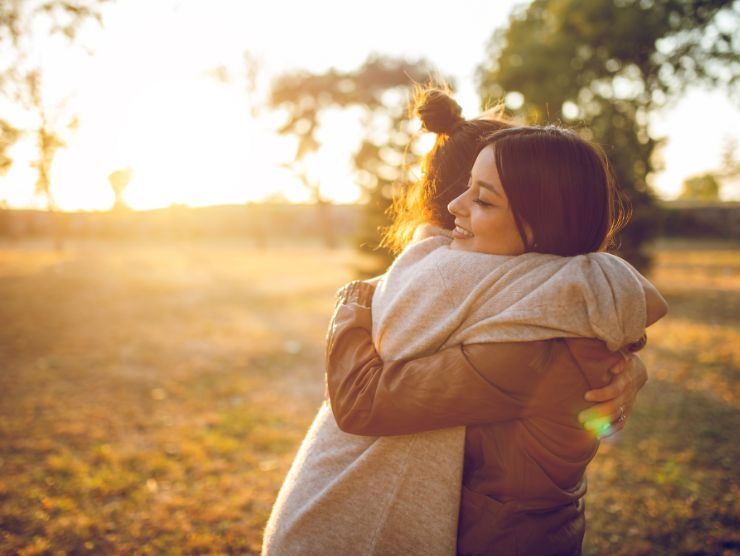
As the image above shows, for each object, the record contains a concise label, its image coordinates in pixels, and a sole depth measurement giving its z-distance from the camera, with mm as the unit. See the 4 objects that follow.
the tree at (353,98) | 24297
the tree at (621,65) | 13383
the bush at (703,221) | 33031
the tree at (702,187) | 54938
